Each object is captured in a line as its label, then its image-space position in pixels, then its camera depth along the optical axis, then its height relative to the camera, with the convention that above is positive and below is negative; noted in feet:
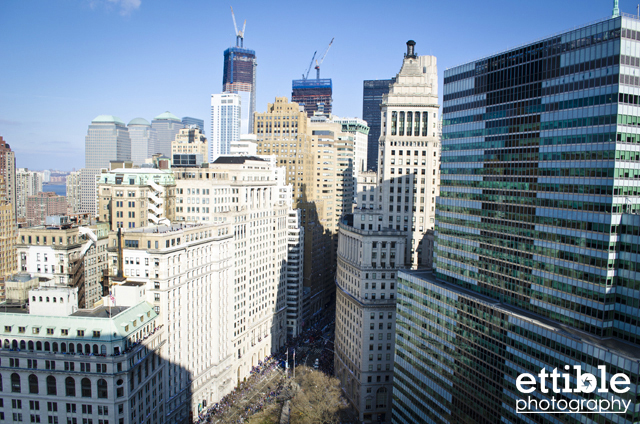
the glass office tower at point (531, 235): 237.04 -32.78
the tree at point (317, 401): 401.70 -198.25
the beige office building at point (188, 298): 373.40 -107.78
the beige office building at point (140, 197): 444.14 -22.87
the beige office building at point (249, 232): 478.59 -68.07
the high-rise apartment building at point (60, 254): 420.36 -73.59
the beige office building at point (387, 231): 459.32 -53.95
